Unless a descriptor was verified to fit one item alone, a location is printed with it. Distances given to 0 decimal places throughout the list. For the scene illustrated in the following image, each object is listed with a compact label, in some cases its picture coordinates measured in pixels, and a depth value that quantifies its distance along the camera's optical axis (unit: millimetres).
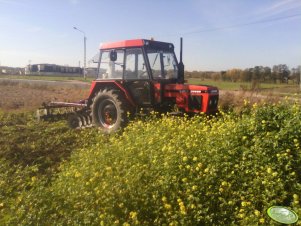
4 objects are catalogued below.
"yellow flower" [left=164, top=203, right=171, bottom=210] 2665
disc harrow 6996
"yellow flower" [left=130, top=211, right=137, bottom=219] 2564
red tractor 5793
